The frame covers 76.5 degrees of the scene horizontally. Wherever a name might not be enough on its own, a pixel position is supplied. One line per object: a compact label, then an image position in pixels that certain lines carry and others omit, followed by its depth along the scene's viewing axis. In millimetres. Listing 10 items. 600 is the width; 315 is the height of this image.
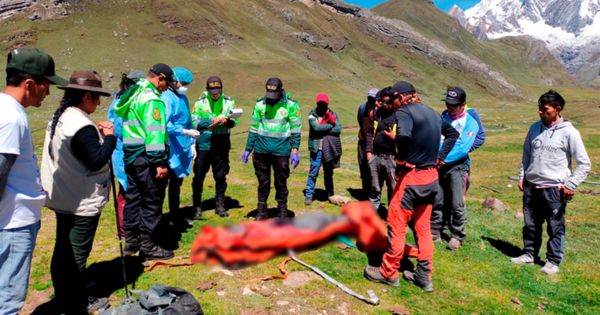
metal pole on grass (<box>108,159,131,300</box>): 5234
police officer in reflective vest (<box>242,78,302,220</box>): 8781
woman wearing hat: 4578
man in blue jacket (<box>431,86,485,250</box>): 8005
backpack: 4723
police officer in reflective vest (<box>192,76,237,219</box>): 9148
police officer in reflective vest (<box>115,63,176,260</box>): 5953
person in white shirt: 3576
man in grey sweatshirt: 6812
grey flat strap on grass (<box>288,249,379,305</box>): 5926
